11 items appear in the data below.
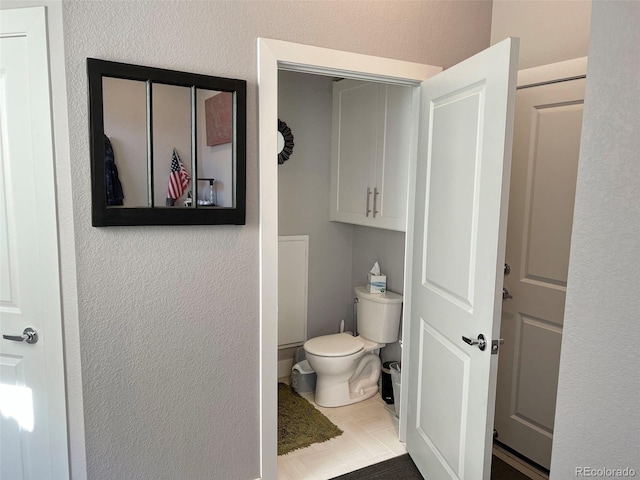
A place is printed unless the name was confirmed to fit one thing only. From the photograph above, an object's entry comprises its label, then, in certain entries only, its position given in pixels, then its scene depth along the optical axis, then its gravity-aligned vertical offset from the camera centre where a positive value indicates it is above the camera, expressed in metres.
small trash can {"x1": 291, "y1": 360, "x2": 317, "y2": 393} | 3.17 -1.27
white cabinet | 2.64 +0.27
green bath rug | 2.58 -1.38
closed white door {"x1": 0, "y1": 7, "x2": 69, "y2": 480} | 1.57 -0.27
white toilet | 2.91 -1.00
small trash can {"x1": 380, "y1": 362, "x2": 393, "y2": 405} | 3.04 -1.25
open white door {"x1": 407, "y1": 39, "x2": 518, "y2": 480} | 1.65 -0.24
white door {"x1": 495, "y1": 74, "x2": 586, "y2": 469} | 2.14 -0.29
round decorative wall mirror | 3.10 +0.35
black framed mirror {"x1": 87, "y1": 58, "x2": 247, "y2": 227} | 1.62 +0.17
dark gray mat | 2.27 -1.38
